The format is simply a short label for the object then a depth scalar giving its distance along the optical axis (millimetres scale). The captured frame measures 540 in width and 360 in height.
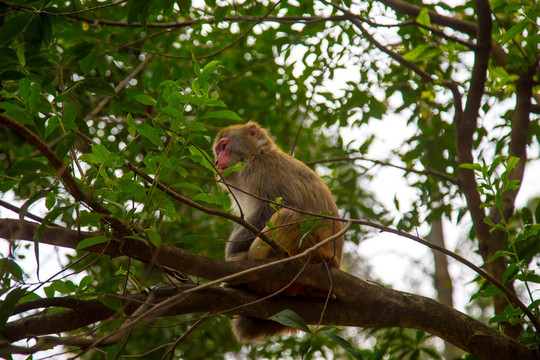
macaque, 7445
